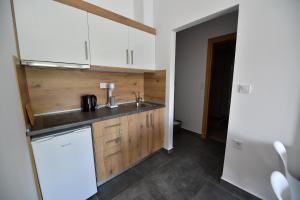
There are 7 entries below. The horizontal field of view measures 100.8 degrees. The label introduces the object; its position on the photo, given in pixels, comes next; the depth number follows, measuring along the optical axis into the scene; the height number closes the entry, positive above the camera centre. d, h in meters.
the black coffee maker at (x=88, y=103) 1.72 -0.28
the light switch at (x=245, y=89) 1.25 -0.06
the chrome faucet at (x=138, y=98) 2.38 -0.31
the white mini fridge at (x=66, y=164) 1.06 -0.77
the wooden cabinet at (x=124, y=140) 1.47 -0.79
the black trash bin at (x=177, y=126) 3.03 -1.08
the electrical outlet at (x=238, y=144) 1.38 -0.68
